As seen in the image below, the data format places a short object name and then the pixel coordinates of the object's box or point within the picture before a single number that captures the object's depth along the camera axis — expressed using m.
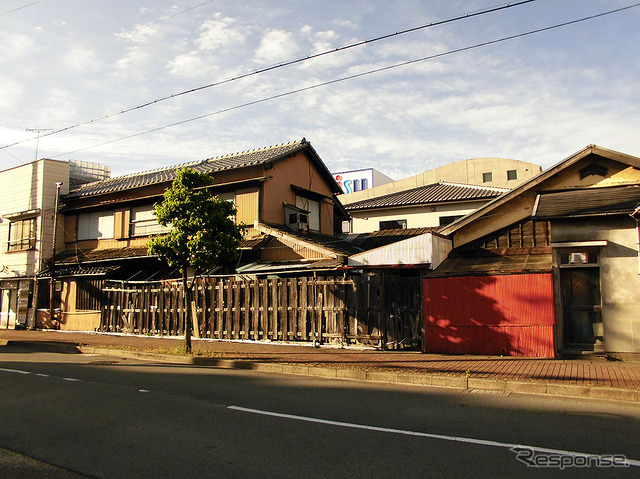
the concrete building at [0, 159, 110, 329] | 25.50
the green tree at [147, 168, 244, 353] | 13.80
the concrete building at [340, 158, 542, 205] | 45.66
